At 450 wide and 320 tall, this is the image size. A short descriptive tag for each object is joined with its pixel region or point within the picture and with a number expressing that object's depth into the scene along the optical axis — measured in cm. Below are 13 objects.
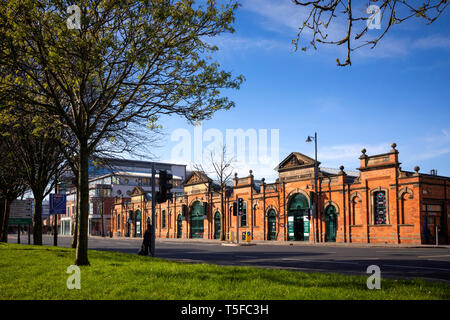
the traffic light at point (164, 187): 1706
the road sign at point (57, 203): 2577
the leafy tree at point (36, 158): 2134
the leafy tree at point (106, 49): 1134
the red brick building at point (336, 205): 3288
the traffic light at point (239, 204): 3812
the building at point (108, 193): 8731
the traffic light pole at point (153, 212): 1741
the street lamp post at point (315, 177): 3712
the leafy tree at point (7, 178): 2495
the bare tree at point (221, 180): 4755
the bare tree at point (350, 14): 503
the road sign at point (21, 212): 2809
